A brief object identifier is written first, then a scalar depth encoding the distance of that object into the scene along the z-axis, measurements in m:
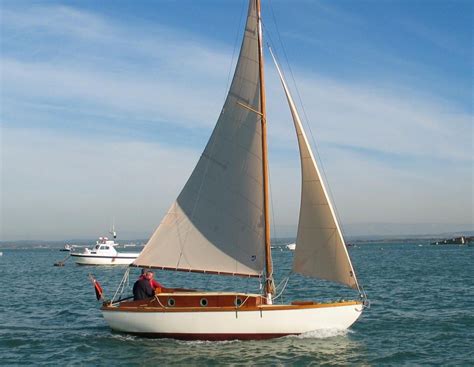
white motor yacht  80.69
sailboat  21.64
